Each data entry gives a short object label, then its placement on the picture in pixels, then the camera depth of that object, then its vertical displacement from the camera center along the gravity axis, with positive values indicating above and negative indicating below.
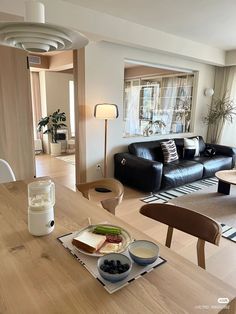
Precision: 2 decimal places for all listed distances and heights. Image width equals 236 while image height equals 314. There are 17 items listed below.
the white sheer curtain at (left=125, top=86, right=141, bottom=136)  4.62 -0.13
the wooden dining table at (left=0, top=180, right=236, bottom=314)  0.75 -0.62
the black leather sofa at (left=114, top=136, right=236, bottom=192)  3.60 -0.99
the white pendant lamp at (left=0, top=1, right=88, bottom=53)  1.01 +0.31
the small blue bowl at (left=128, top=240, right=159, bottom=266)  0.94 -0.59
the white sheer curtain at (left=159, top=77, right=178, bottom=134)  5.25 +0.18
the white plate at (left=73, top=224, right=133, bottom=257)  1.01 -0.61
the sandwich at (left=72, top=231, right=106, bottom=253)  1.02 -0.59
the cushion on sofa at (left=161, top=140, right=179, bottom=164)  4.33 -0.81
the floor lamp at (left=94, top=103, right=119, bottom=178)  3.54 -0.08
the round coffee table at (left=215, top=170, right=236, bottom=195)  3.45 -1.02
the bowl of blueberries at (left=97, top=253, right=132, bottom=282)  0.84 -0.59
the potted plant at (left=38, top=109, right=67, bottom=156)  6.55 -0.59
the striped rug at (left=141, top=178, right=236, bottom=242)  2.86 -1.38
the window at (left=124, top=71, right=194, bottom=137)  4.77 +0.05
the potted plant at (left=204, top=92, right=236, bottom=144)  5.54 -0.17
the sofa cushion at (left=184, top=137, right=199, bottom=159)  4.76 -0.80
